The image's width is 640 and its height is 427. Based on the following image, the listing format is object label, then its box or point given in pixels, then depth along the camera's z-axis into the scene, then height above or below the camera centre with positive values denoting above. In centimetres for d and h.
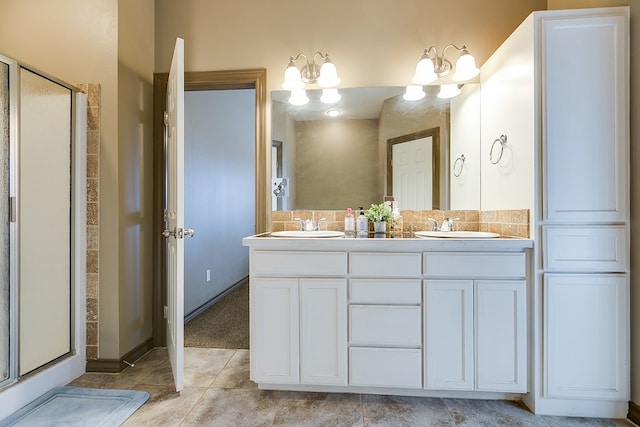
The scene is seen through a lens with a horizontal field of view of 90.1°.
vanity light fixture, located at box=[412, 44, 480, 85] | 202 +94
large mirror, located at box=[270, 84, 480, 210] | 214 +43
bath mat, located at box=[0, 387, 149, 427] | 146 -95
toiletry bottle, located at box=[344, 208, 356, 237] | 208 -7
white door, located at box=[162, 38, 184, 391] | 166 +2
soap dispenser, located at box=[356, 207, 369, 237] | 204 -9
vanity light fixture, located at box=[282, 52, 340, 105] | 211 +91
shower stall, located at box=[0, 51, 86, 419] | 153 -10
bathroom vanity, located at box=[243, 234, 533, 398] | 155 -51
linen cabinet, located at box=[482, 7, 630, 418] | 148 +1
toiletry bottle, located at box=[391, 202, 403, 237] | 202 -7
